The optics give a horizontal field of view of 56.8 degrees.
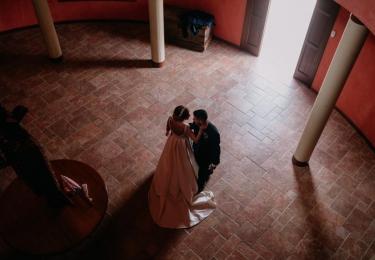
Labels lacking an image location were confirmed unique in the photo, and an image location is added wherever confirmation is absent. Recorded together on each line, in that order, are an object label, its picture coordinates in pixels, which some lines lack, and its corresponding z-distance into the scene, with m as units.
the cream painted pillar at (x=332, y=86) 4.54
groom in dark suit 4.70
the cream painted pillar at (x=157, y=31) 7.00
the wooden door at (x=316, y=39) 6.79
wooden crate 8.52
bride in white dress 4.73
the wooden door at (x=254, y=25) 7.97
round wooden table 4.11
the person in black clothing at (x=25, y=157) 3.34
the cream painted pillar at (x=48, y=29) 7.16
